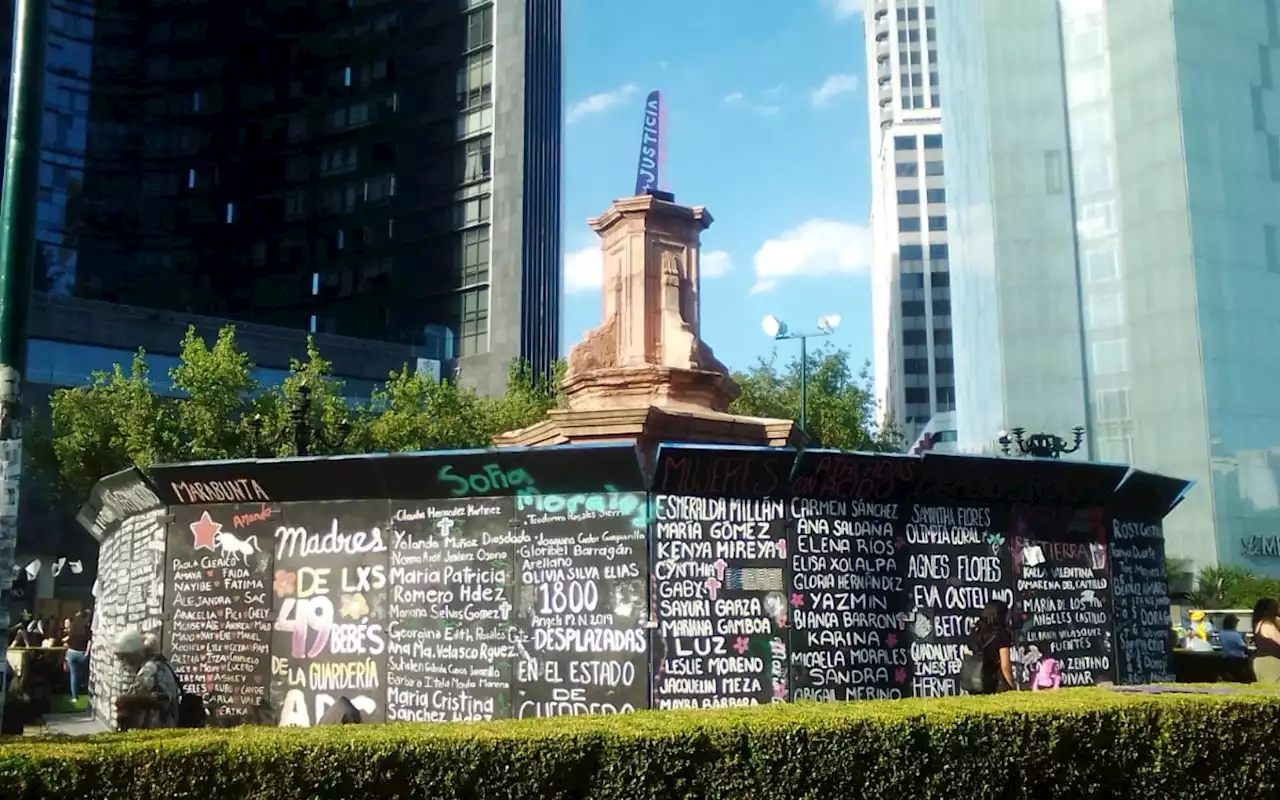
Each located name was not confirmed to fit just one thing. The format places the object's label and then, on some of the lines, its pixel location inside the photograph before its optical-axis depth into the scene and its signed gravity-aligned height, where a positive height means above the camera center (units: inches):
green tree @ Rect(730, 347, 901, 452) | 1568.7 +219.9
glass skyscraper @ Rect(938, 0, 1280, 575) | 2237.9 +662.9
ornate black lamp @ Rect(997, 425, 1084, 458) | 647.1 +63.4
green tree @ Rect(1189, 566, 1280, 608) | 1824.6 -63.4
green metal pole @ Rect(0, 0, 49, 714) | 297.7 +84.5
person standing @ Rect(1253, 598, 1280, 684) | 455.2 -37.8
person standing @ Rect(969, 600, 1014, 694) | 434.0 -38.4
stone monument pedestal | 589.3 +119.7
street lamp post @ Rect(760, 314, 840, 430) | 1326.3 +267.2
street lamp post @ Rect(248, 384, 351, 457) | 663.1 +99.6
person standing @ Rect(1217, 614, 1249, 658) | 652.7 -54.5
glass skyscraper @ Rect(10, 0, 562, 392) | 3166.8 +1161.2
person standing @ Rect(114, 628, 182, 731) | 416.2 -49.1
